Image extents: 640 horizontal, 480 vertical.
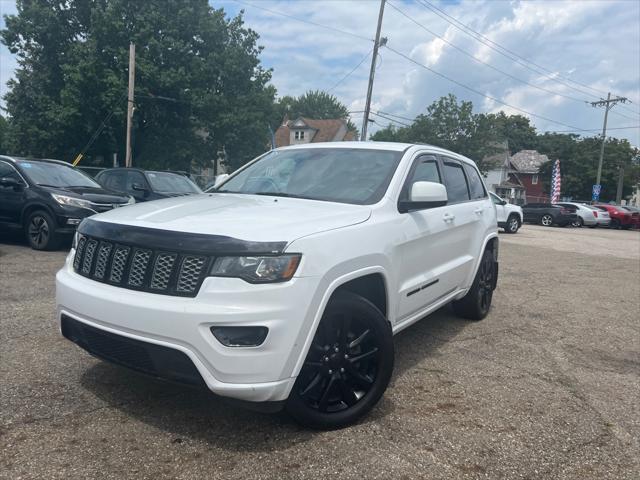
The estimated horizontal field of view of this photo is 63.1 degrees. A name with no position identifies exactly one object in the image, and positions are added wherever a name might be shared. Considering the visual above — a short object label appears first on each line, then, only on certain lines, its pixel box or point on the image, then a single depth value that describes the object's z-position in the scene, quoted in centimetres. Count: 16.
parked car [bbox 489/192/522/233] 2034
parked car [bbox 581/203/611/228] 3009
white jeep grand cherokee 257
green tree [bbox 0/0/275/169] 2817
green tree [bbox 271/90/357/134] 8825
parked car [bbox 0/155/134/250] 848
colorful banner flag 3769
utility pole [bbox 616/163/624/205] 5169
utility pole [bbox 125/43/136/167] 2201
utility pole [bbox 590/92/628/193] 4779
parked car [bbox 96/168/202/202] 1118
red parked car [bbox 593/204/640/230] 3119
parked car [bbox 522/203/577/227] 2922
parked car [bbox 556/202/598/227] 2973
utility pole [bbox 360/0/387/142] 2358
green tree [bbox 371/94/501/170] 4903
